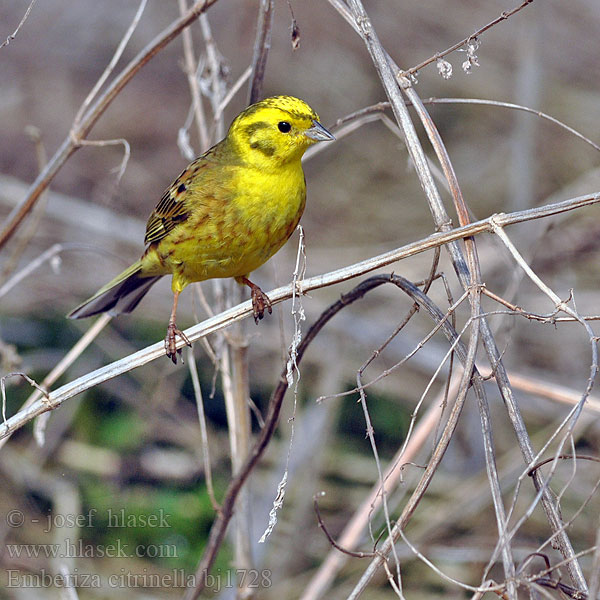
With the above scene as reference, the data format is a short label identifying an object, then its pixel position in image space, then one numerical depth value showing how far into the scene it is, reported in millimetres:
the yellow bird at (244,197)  6270
